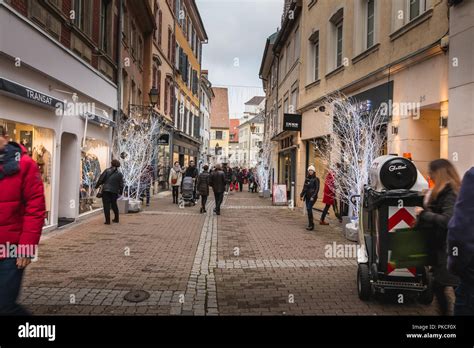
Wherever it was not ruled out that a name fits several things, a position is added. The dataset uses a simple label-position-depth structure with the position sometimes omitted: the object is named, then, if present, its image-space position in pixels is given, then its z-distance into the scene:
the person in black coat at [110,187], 11.44
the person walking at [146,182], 16.27
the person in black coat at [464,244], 3.12
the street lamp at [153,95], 16.81
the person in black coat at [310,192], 11.37
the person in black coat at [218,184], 14.79
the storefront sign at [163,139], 20.34
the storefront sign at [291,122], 19.14
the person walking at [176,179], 18.97
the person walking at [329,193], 11.72
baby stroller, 17.81
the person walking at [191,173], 18.38
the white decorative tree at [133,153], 14.97
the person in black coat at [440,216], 4.06
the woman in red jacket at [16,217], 3.31
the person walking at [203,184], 15.49
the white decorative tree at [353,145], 9.91
